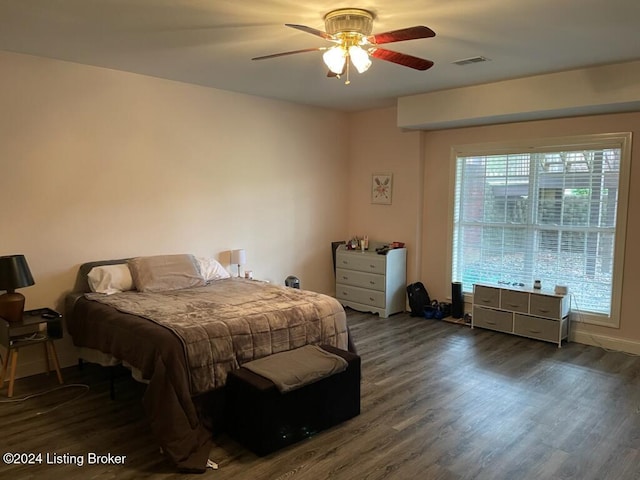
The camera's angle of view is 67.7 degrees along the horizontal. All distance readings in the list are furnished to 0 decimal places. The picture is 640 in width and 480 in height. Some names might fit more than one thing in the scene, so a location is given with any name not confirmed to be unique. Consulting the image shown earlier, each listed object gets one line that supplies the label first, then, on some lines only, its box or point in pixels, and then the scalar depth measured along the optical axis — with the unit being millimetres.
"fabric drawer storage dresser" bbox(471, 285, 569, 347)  4730
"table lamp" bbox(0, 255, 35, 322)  3441
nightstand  3438
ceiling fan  2854
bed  2691
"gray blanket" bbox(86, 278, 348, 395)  2879
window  4621
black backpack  5809
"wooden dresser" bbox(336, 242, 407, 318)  5773
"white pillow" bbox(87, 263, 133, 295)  3945
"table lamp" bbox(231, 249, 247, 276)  5152
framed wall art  6191
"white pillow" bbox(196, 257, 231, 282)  4602
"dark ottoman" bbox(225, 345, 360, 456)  2701
